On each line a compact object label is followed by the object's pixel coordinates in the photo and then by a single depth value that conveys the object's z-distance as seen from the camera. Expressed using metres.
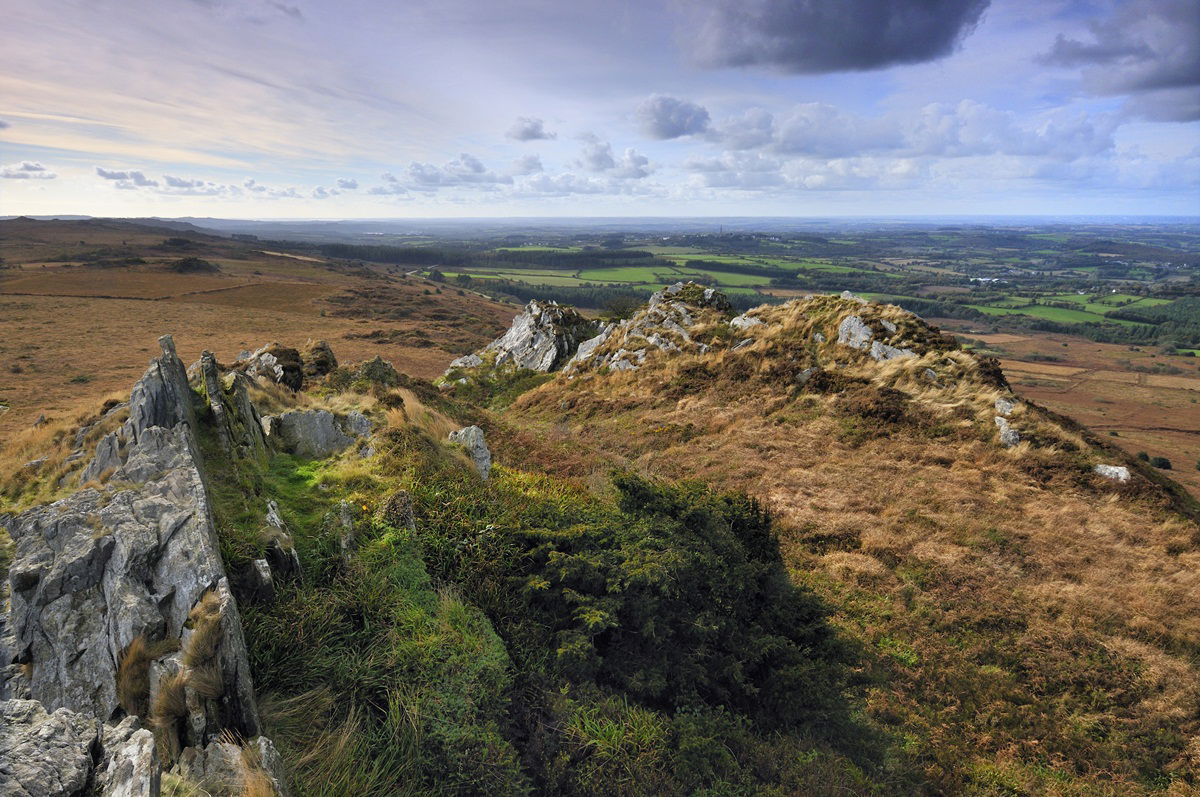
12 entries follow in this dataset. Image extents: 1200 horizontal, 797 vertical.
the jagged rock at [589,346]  34.19
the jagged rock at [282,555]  6.70
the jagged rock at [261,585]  6.12
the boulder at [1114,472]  14.45
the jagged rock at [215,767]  4.03
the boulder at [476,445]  12.49
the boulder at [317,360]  24.08
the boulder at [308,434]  11.29
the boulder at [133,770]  3.36
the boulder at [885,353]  21.70
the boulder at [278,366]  19.95
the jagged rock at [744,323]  29.00
